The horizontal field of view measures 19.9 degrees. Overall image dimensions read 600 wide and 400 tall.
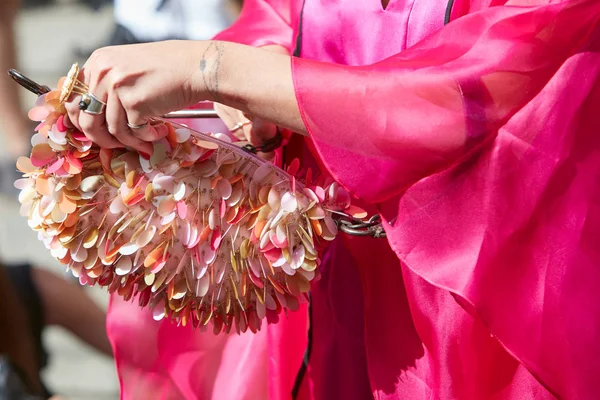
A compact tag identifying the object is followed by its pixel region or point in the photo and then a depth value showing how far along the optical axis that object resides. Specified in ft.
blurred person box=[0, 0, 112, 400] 8.58
